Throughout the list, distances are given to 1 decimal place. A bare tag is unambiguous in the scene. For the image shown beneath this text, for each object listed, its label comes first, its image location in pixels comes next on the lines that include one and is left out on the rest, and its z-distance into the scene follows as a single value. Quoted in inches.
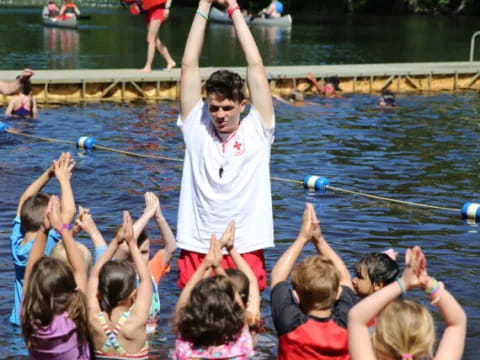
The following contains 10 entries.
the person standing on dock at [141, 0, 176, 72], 841.5
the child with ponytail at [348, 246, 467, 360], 169.8
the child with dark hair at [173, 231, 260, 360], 189.5
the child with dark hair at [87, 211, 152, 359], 217.6
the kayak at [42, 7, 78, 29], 1824.6
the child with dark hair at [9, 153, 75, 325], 247.6
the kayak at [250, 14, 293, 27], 2057.1
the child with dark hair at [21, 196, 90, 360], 199.0
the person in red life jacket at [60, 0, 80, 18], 1830.7
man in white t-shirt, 232.4
